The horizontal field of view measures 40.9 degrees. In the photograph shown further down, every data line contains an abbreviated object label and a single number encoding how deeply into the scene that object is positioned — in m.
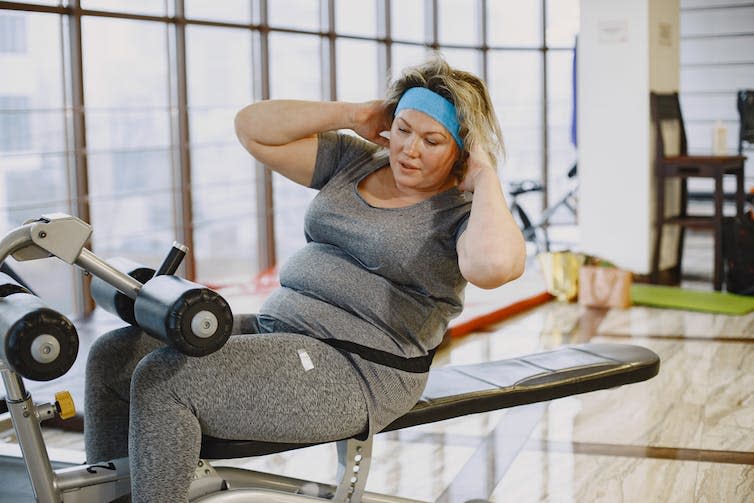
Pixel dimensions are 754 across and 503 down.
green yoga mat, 4.79
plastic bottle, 5.65
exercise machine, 1.58
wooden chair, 5.35
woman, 1.71
